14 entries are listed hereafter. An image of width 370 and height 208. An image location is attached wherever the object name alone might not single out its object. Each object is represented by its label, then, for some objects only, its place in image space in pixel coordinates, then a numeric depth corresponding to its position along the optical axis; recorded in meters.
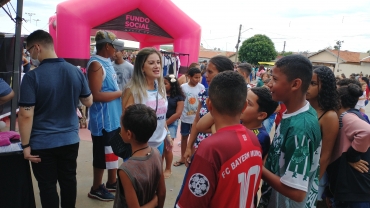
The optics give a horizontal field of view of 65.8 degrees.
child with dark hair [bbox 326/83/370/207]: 2.25
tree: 50.59
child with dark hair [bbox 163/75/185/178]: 4.21
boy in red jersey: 1.22
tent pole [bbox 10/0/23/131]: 3.52
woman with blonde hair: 2.60
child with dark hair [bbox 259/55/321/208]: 1.42
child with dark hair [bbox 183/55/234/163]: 2.59
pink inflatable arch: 7.14
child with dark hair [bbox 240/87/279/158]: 2.00
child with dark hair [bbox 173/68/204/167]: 4.70
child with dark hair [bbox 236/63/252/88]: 5.26
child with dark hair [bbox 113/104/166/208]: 1.73
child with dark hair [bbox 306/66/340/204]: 2.01
